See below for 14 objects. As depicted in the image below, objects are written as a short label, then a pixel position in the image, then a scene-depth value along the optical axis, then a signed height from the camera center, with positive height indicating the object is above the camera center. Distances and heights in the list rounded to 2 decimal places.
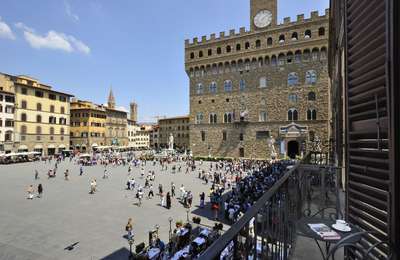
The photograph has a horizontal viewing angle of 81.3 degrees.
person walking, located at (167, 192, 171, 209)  14.35 -4.10
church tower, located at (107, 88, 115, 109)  93.50 +14.62
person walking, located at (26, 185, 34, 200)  16.12 -4.13
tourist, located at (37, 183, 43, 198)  16.55 -4.05
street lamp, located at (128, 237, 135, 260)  8.07 -4.18
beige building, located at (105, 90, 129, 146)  64.93 +2.26
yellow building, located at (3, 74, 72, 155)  41.02 +3.59
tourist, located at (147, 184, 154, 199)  17.06 -4.43
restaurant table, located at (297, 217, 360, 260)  1.85 -0.83
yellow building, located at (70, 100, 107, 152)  57.31 +2.01
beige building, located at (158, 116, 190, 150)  76.06 +1.64
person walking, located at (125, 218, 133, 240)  9.43 -3.97
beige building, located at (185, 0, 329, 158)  32.72 +7.81
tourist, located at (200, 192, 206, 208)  14.74 -4.04
